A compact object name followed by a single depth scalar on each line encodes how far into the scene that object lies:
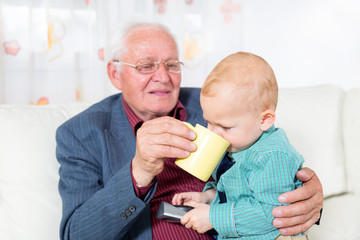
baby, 1.07
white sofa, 1.51
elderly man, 1.14
